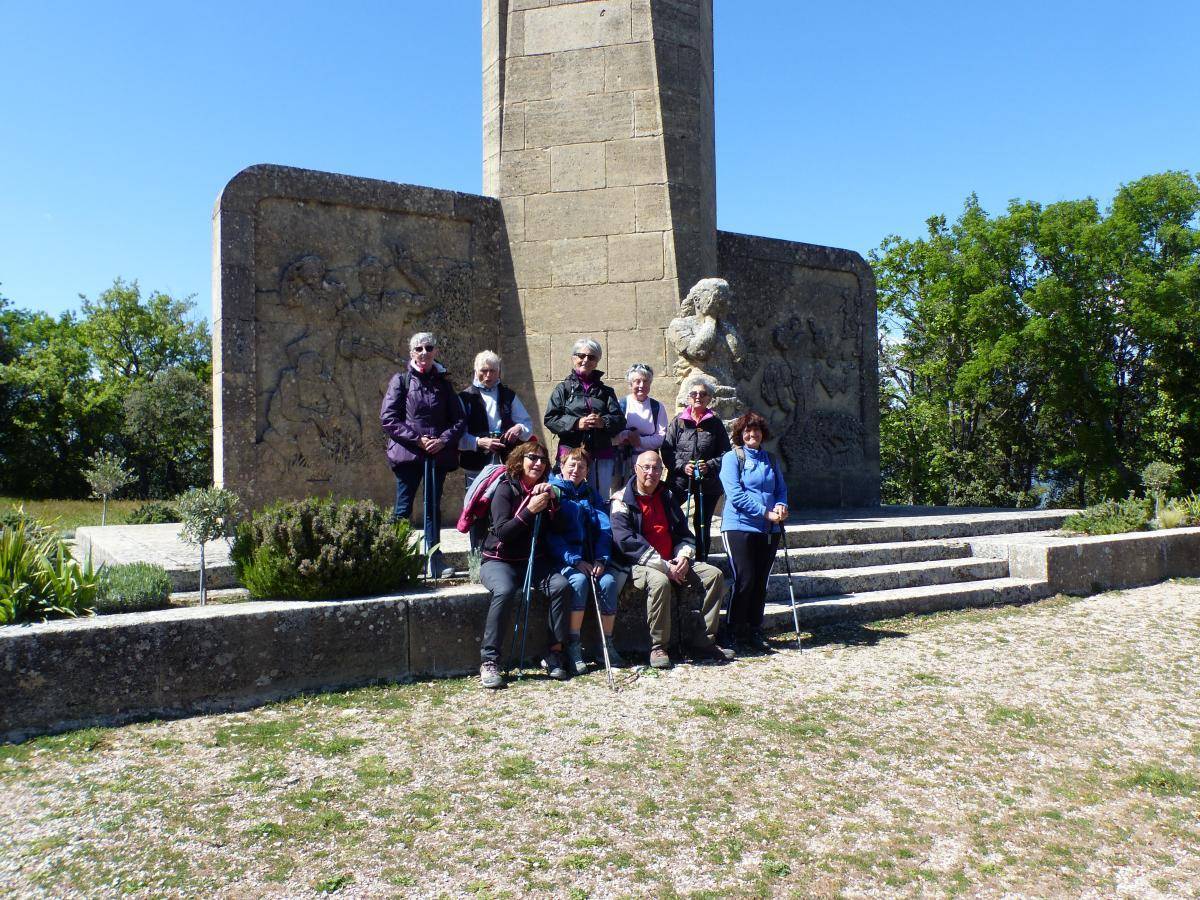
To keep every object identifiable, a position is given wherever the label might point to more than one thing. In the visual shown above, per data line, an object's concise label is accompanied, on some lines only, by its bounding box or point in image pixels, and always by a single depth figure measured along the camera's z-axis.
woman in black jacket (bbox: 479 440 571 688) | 4.82
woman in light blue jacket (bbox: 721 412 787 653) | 5.56
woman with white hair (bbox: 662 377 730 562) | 5.97
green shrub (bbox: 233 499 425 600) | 4.68
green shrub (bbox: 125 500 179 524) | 11.97
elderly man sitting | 5.17
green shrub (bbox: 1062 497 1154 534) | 8.47
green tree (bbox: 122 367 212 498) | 29.59
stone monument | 7.61
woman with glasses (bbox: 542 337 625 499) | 5.94
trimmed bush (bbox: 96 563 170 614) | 4.47
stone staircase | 6.29
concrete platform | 5.81
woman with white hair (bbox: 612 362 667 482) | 6.20
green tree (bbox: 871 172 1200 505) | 19.58
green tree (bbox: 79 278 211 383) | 35.41
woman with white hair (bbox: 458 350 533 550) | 5.86
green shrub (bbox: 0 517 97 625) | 4.15
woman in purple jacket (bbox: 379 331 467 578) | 5.69
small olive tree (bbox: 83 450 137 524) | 10.52
